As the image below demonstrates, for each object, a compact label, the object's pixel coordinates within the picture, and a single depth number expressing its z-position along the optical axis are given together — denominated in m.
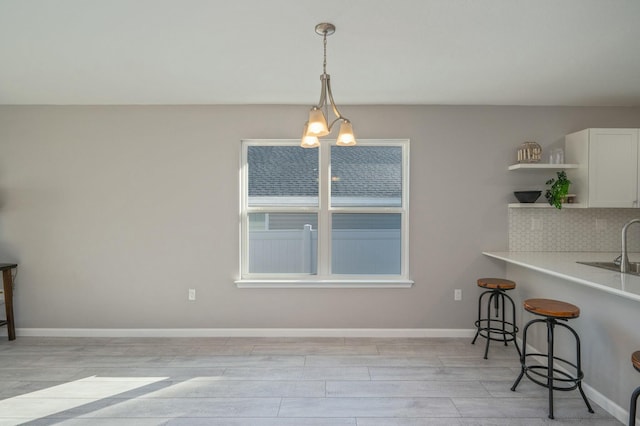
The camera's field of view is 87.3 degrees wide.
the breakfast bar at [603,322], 2.05
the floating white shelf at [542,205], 3.16
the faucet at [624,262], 2.32
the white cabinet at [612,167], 3.04
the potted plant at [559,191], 3.13
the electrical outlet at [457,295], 3.44
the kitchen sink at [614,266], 2.43
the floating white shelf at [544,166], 3.14
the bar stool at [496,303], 2.99
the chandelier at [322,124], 1.78
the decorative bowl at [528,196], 3.23
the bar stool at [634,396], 1.61
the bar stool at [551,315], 2.17
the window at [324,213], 3.53
